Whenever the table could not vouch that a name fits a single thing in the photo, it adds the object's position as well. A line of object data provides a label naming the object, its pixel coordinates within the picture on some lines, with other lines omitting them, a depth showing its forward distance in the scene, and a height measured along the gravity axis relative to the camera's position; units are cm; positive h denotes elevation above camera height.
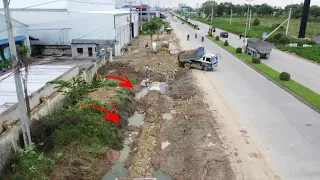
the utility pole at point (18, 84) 970 -279
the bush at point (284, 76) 2294 -532
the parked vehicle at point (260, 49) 3288 -452
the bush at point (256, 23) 7766 -352
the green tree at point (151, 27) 4291 -268
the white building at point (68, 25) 3334 -195
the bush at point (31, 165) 1041 -595
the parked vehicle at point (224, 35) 5603 -496
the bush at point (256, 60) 2975 -525
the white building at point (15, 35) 2505 -264
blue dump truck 2716 -486
